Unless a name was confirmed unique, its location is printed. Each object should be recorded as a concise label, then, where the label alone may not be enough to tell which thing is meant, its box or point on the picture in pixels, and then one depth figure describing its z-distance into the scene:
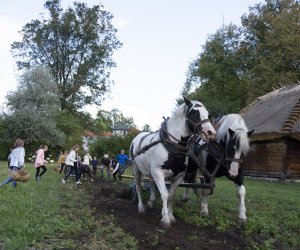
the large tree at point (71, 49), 32.01
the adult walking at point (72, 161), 11.96
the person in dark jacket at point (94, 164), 17.70
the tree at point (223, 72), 28.99
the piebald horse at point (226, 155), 5.06
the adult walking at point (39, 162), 11.75
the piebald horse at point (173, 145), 4.86
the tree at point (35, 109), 29.63
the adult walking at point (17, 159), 8.54
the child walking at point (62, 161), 16.09
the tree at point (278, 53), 23.41
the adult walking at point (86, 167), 13.83
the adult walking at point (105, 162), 15.59
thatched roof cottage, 14.75
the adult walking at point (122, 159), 13.39
